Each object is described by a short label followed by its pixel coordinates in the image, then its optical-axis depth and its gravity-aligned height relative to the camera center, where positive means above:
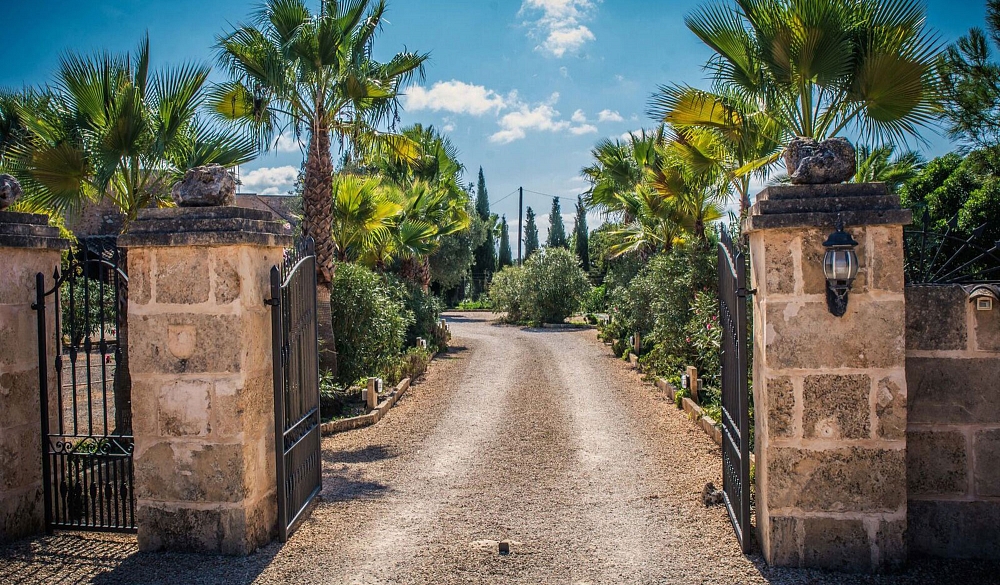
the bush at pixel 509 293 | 25.09 +0.00
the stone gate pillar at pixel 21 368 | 4.62 -0.43
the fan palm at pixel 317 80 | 8.77 +3.05
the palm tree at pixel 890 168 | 9.49 +2.00
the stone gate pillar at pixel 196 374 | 4.16 -0.46
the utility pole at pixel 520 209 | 41.56 +5.37
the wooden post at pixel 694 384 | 9.35 -1.38
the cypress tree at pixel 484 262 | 41.09 +1.99
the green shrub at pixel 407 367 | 11.87 -1.37
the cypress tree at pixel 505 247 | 49.25 +3.47
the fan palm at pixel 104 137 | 6.32 +1.65
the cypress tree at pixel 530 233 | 54.28 +4.87
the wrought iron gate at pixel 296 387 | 4.46 -0.65
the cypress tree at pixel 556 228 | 52.84 +5.11
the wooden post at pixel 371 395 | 9.60 -1.44
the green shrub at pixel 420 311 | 16.55 -0.42
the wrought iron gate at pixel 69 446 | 4.66 -1.03
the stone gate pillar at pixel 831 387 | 3.84 -0.62
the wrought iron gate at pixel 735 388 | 4.15 -0.70
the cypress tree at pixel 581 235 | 44.03 +3.77
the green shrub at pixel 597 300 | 27.58 -0.44
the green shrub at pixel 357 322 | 10.60 -0.40
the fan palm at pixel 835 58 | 6.17 +2.23
